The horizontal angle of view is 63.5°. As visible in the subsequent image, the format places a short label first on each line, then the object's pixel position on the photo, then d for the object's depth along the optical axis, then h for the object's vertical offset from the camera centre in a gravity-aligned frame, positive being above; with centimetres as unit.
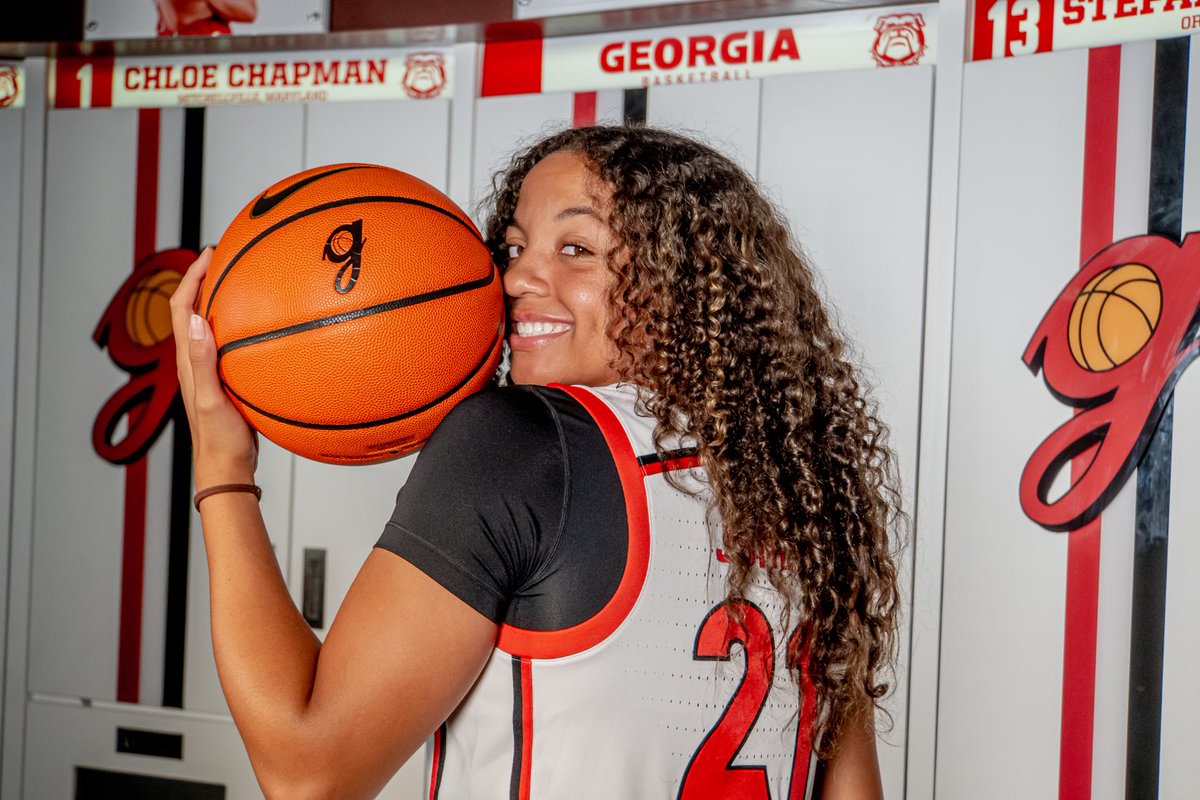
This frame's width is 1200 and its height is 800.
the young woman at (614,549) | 78 -13
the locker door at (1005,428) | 189 -2
